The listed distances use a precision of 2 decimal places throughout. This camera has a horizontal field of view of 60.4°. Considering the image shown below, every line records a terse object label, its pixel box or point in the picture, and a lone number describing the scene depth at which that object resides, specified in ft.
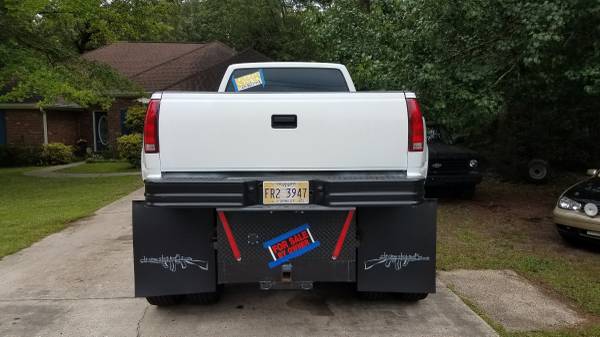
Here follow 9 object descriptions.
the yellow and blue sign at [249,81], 19.40
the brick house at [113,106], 69.77
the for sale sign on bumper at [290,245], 13.32
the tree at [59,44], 42.45
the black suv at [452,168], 33.60
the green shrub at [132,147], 58.90
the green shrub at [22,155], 68.03
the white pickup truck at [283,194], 12.19
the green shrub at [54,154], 68.64
